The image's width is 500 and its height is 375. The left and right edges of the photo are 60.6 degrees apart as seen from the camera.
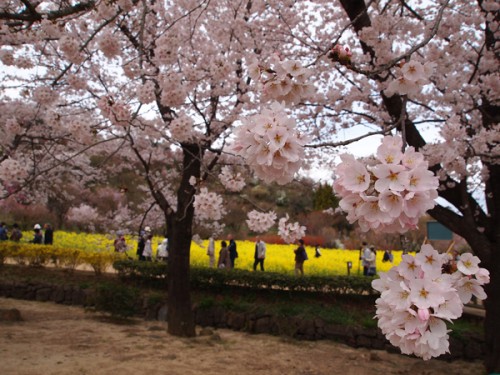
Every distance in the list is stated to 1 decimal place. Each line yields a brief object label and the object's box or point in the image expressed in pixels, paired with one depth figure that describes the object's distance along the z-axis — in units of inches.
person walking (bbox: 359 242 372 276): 462.6
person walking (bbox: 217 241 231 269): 438.6
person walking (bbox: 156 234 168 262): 467.2
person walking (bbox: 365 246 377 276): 458.9
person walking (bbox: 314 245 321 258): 560.6
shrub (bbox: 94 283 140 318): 305.7
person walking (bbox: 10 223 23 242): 526.3
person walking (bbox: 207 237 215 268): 475.5
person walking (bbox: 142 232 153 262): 467.6
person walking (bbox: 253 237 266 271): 442.3
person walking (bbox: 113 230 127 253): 356.8
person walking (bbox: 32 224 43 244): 550.0
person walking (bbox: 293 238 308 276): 421.5
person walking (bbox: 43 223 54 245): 533.6
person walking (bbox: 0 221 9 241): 536.4
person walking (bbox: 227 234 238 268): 460.1
